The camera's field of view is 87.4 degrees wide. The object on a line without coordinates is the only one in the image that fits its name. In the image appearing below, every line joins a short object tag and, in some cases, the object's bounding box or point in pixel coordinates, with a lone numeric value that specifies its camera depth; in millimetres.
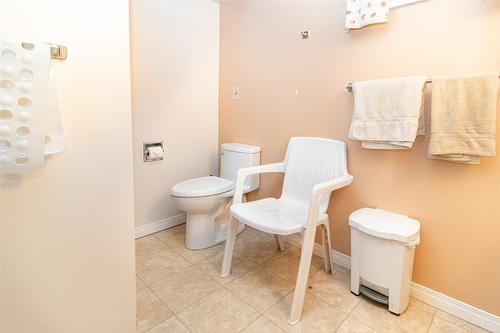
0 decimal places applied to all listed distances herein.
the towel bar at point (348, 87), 1523
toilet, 1768
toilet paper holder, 2033
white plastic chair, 1250
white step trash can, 1253
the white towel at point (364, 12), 1374
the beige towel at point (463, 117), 1106
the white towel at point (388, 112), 1263
